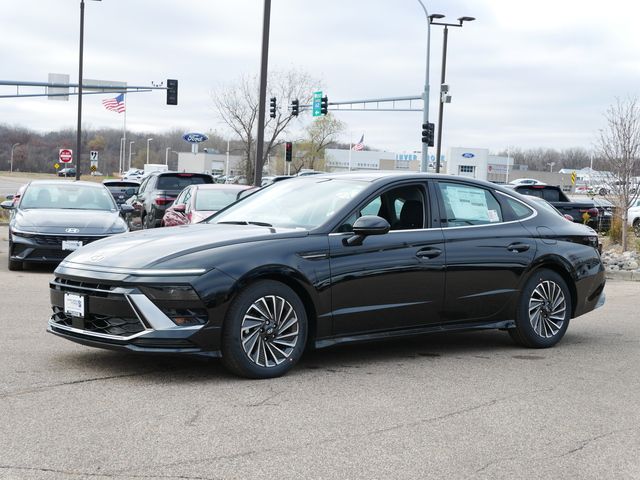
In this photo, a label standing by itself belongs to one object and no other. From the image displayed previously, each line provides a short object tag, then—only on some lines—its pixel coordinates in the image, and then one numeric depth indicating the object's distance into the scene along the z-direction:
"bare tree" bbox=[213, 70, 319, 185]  54.59
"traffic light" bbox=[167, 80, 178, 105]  41.52
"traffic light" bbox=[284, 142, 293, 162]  45.76
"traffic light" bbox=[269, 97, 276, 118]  43.76
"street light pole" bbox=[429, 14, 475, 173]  41.25
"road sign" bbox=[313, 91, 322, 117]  44.81
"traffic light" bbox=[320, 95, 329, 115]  44.12
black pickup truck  23.34
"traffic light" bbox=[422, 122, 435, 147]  38.47
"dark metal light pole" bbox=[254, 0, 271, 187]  21.17
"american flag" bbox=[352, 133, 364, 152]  84.38
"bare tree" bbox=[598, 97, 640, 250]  20.97
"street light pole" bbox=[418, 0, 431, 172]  37.09
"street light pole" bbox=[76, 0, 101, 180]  39.03
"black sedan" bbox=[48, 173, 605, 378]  6.19
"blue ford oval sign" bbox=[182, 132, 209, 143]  83.56
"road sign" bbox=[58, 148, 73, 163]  46.28
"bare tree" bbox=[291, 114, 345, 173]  84.38
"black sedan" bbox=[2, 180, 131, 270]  13.66
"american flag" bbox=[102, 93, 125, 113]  61.09
